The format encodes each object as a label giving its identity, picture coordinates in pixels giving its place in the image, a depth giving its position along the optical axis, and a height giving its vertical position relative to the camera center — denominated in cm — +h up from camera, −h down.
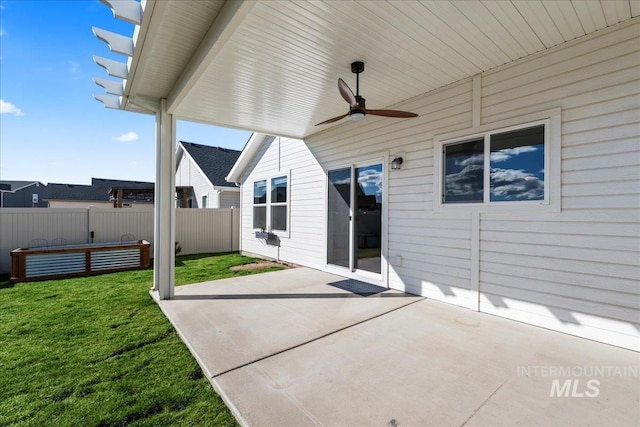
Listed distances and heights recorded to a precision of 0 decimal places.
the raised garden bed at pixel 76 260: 546 -106
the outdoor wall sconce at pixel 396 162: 454 +83
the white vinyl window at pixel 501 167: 306 +59
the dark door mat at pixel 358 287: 451 -127
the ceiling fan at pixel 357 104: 318 +130
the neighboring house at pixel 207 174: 1195 +180
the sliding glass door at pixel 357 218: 518 -10
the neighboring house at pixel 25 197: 2173 +102
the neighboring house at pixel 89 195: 1880 +106
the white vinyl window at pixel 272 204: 738 +22
